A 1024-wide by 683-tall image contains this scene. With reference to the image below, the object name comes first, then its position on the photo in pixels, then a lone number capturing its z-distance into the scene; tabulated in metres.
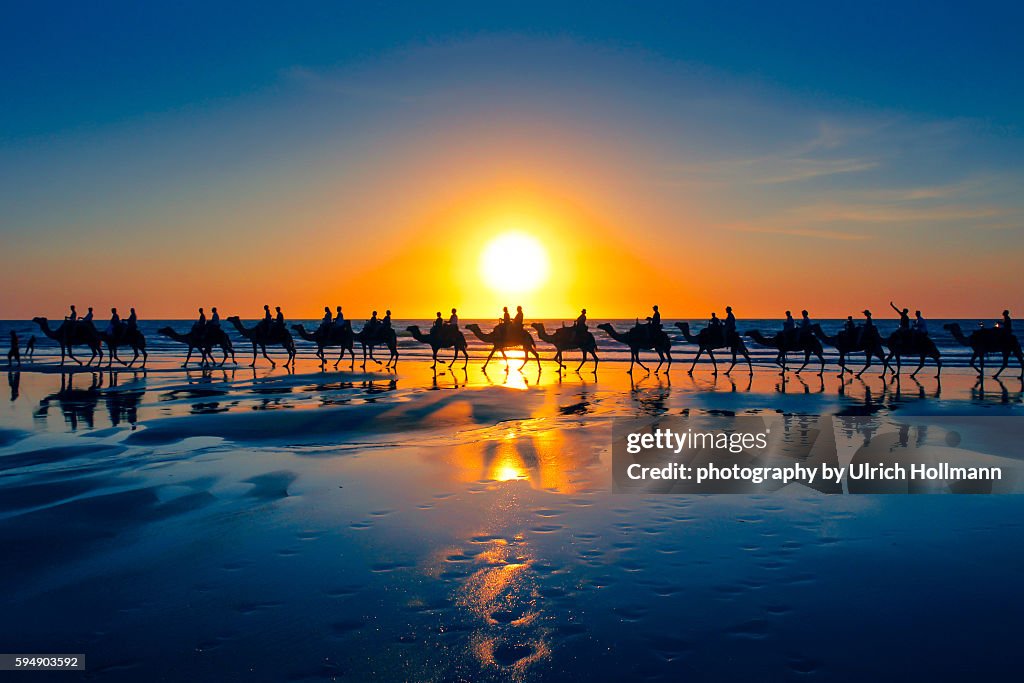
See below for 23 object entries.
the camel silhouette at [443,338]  28.83
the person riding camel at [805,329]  26.62
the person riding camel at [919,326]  25.22
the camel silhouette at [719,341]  27.25
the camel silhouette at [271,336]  30.44
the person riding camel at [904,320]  24.76
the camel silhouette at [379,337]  30.16
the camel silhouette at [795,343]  26.44
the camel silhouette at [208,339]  29.63
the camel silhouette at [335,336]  30.14
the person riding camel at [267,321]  30.47
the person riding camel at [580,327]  28.28
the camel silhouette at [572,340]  28.11
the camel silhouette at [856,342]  25.81
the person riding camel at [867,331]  25.86
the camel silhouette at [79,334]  30.27
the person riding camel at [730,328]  27.17
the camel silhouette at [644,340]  28.20
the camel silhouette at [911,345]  25.07
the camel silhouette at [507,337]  27.88
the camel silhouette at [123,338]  29.81
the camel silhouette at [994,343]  25.33
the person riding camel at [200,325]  29.72
